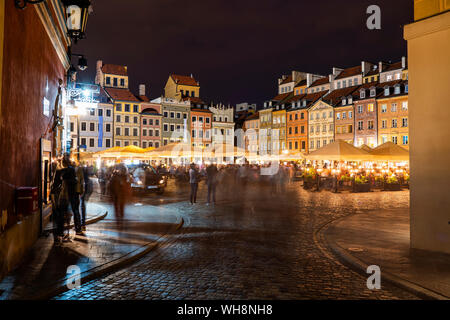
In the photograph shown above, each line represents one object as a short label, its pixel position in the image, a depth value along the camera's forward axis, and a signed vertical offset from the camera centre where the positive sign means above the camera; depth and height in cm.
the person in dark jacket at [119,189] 1332 -63
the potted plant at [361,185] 2438 -83
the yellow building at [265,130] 8600 +879
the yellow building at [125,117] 7375 +1003
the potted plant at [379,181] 2638 -64
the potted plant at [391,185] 2592 -87
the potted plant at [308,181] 2691 -66
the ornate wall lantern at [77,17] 918 +364
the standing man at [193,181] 1775 -46
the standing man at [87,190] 1076 -73
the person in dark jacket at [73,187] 983 -42
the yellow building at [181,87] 8538 +1820
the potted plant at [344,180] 2546 -55
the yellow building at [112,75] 7462 +1792
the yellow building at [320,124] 7188 +868
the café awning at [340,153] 2173 +101
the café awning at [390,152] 2266 +113
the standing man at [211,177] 1811 -28
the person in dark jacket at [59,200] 933 -71
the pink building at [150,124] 7694 +899
